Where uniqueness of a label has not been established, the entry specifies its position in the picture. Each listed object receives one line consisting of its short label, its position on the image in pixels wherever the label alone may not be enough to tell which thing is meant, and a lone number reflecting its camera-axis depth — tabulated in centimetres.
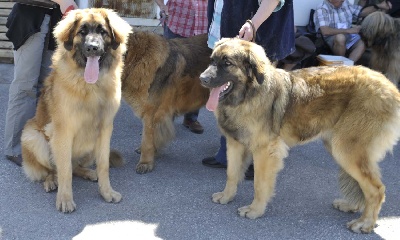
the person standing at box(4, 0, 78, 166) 371
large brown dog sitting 312
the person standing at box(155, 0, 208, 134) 491
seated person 676
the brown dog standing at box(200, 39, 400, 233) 314
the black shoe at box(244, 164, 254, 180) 410
